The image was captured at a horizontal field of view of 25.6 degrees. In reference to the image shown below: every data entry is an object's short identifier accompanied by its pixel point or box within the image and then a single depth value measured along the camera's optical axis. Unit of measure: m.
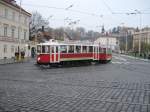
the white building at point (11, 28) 52.62
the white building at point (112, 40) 157.30
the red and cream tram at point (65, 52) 33.34
